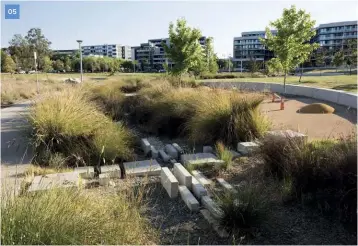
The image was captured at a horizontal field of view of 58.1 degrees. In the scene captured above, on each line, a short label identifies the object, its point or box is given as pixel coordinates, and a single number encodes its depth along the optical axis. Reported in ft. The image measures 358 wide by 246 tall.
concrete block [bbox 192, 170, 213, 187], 14.29
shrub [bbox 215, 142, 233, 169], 16.66
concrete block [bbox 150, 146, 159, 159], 19.95
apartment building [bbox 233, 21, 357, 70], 281.95
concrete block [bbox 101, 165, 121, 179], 16.08
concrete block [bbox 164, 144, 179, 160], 19.86
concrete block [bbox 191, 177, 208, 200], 13.02
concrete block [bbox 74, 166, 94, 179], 15.98
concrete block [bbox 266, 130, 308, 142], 14.44
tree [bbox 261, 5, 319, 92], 58.39
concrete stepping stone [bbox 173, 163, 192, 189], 14.21
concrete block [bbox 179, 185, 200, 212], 12.25
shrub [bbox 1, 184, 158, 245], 7.68
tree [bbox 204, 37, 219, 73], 132.27
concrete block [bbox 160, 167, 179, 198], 13.65
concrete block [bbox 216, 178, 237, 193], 12.70
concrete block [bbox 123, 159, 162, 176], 16.14
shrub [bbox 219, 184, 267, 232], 10.25
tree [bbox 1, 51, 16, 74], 148.15
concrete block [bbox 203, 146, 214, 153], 19.62
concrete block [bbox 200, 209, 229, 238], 10.21
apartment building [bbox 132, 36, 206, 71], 350.84
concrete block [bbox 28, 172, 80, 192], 12.82
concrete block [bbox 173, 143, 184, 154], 20.39
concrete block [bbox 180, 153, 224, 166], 16.88
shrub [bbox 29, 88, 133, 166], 18.42
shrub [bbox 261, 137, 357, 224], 10.51
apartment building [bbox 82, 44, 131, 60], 502.75
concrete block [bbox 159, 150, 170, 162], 19.23
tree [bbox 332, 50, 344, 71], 156.81
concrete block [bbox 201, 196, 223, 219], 10.71
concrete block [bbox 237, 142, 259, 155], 18.29
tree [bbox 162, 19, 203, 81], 69.26
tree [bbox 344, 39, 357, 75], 136.77
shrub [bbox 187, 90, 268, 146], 20.54
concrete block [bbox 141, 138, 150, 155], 20.98
